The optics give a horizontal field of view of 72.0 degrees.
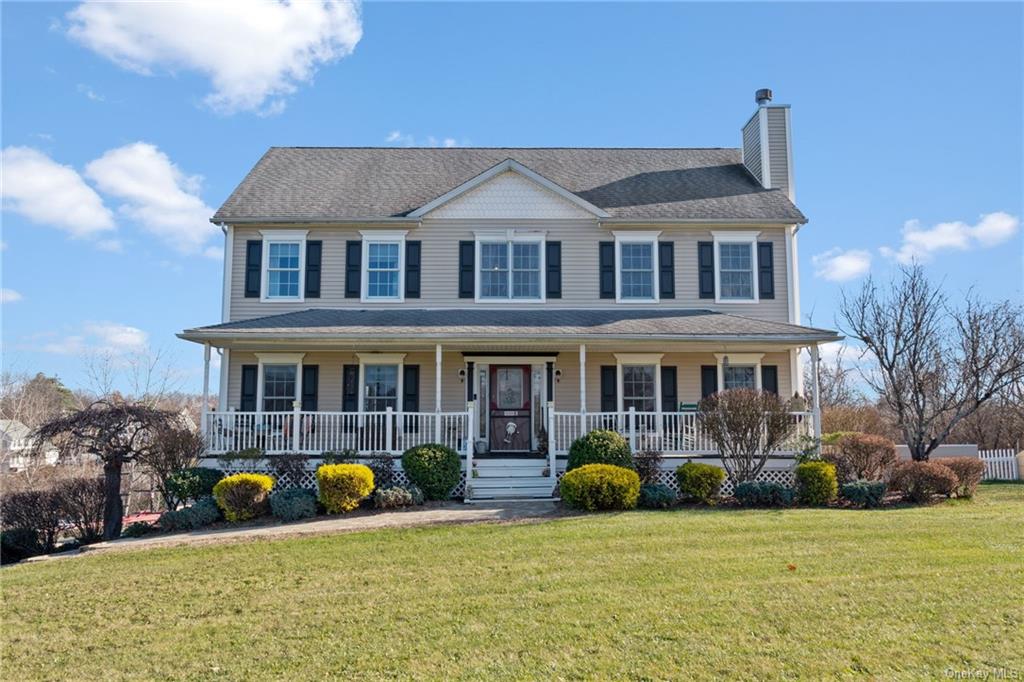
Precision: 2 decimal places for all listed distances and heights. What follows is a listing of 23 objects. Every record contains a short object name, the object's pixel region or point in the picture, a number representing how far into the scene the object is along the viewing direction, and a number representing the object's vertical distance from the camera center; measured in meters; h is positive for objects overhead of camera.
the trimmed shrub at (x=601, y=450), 13.06 -0.49
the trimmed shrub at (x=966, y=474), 12.70 -0.91
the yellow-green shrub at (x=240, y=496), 11.91 -1.21
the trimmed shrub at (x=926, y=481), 12.13 -0.99
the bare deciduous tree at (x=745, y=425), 12.66 -0.03
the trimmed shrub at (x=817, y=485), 12.17 -1.06
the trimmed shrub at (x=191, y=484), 12.77 -1.08
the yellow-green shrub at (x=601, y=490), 11.25 -1.05
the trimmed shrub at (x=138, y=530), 11.76 -1.76
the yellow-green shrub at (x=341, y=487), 11.97 -1.07
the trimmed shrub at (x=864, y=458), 13.23 -0.65
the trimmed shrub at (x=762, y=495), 11.87 -1.19
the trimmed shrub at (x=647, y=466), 13.44 -0.81
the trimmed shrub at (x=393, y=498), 12.23 -1.28
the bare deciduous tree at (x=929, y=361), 19.05 +1.81
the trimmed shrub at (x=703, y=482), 12.21 -1.01
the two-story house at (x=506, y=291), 16.14 +3.15
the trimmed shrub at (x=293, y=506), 11.73 -1.36
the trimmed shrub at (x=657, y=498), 11.68 -1.22
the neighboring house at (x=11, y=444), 24.36 -0.73
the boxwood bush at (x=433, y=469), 12.99 -0.84
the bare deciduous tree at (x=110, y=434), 12.31 -0.17
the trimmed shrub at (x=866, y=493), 11.84 -1.17
